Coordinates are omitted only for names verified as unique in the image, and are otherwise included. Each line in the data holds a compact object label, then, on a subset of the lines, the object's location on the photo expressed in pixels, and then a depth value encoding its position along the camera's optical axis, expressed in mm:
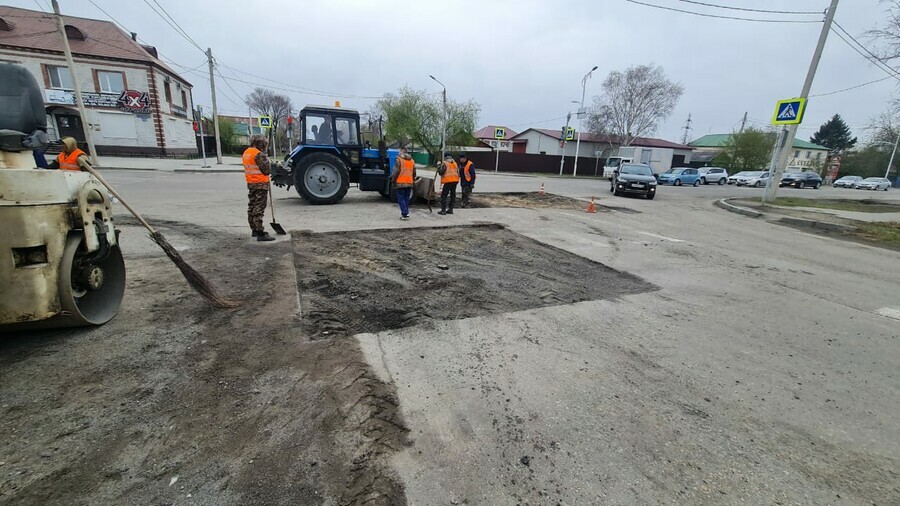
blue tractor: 10430
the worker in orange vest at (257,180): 6738
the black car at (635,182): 17797
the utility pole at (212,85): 24547
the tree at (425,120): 43750
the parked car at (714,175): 35594
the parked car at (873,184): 40406
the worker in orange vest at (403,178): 9047
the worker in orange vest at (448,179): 10023
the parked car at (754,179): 34688
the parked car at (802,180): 34281
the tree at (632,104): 40812
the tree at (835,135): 75688
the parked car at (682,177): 32031
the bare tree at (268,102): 68562
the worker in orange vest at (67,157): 6688
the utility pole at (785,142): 14312
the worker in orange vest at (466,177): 11430
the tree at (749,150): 44688
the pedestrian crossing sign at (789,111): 13266
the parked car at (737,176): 36731
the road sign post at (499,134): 33875
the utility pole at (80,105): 18412
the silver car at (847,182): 41719
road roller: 2635
